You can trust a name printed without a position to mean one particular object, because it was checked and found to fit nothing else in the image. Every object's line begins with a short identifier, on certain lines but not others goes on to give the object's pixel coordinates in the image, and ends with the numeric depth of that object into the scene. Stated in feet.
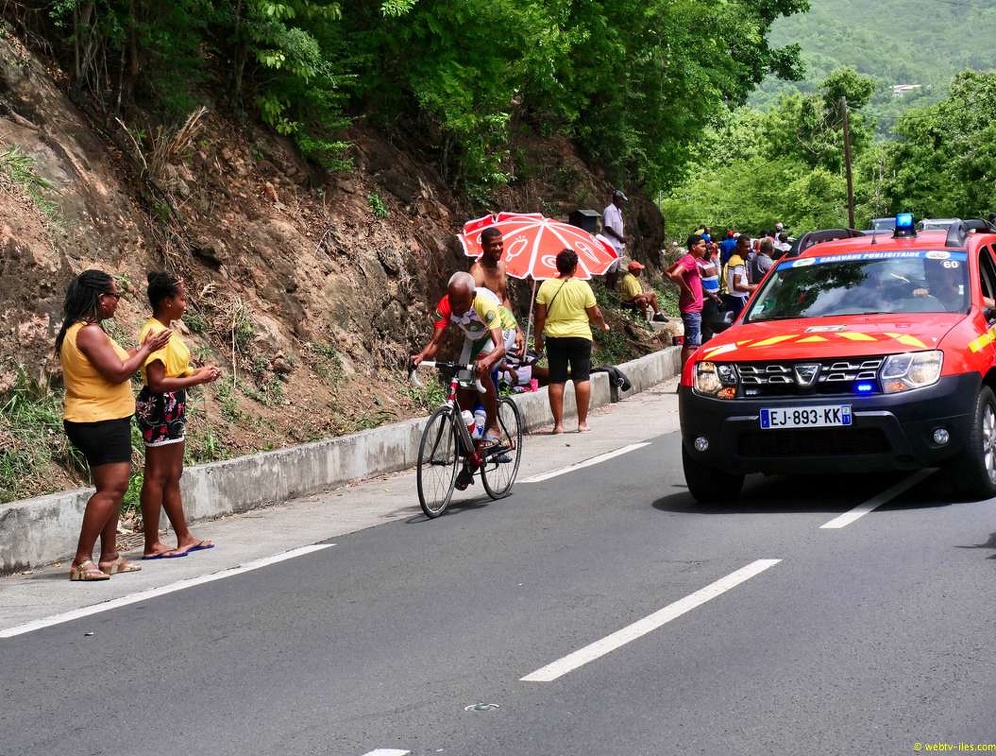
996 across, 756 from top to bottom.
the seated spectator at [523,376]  59.06
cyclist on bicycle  37.17
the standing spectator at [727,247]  84.54
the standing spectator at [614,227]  87.20
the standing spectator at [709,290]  72.95
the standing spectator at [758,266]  82.04
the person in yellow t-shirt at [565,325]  52.85
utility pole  226.99
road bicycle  35.73
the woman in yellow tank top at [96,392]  29.37
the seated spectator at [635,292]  74.85
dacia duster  32.55
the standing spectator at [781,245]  90.26
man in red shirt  65.98
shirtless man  49.88
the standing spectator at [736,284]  74.88
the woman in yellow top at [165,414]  31.37
